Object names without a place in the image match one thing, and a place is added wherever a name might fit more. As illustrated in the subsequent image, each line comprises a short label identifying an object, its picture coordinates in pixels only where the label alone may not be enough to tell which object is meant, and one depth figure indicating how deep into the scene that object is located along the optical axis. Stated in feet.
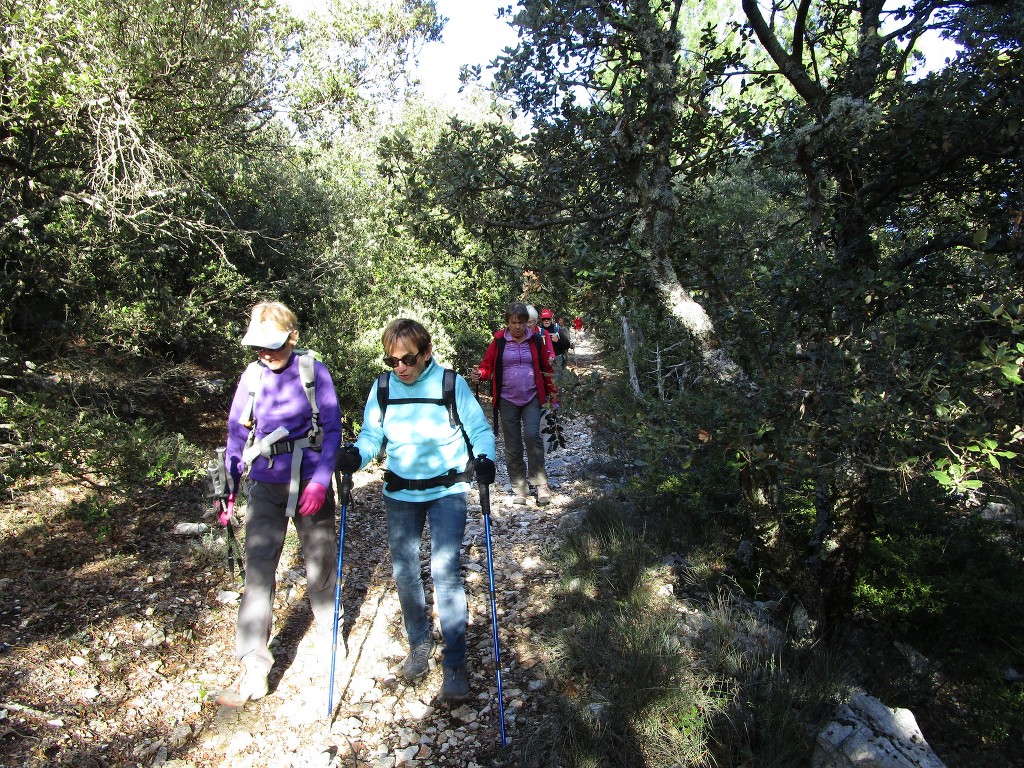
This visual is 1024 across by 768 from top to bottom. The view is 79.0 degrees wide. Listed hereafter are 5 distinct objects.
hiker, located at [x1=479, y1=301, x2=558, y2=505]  23.06
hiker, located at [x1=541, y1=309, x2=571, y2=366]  24.67
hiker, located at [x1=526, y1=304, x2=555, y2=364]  22.87
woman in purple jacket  12.43
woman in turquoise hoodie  12.41
